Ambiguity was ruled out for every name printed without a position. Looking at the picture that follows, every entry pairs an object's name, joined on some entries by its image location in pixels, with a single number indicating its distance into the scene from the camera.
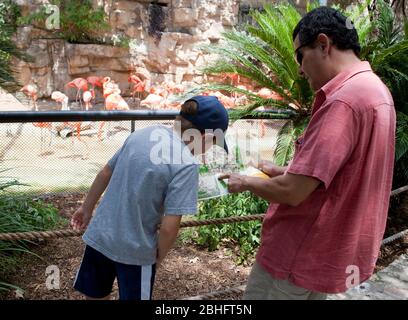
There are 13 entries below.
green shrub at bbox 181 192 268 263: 3.88
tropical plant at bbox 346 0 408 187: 3.60
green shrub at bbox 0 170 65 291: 3.06
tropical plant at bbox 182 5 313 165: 3.77
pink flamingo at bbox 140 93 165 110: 8.93
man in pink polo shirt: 1.39
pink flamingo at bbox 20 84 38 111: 9.72
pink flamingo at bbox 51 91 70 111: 9.33
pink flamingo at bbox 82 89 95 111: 9.47
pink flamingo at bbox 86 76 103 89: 10.96
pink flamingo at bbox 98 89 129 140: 8.38
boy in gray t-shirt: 1.67
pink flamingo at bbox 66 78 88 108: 10.09
